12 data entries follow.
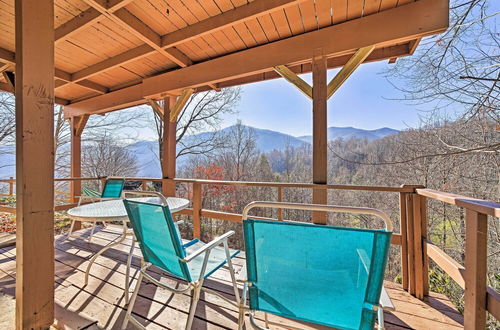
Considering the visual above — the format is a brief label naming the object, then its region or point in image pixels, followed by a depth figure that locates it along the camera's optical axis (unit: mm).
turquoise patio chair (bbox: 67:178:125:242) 3127
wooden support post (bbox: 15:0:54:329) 1232
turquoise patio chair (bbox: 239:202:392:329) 864
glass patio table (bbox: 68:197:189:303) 1778
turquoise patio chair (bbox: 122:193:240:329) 1238
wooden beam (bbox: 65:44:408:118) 2430
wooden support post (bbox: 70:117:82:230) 4562
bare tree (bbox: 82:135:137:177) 9648
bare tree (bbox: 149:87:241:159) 8883
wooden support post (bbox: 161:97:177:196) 3574
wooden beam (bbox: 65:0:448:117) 1911
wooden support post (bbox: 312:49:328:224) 2307
